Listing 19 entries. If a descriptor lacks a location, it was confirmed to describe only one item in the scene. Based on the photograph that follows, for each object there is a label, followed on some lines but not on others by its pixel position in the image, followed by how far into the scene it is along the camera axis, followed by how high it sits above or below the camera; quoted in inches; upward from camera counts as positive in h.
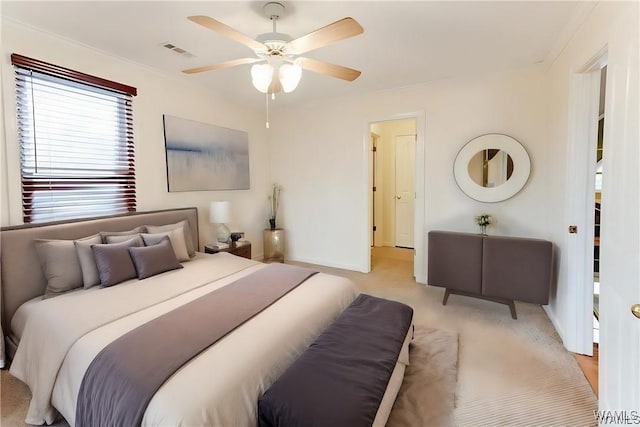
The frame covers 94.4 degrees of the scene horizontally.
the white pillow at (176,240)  107.3 -15.6
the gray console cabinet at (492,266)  108.0 -27.6
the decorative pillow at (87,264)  90.5 -20.2
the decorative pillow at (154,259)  96.6 -20.4
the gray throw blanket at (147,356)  48.5 -28.9
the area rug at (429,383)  67.0 -49.0
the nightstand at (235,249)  142.8 -25.1
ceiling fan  65.2 +37.2
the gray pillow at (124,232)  101.7 -12.2
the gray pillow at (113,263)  90.4 -20.1
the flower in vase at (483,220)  128.2 -10.3
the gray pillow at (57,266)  87.7 -20.1
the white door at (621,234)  46.4 -6.6
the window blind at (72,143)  93.6 +19.9
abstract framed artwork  137.3 +21.8
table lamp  146.5 -6.9
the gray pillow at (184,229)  116.3 -12.3
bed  48.6 -29.6
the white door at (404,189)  230.2 +6.3
